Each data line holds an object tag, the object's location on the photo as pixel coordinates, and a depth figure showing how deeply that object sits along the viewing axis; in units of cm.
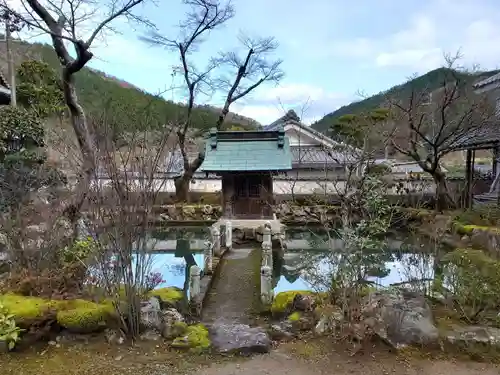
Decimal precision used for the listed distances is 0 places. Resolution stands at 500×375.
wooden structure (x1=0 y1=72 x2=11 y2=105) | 1262
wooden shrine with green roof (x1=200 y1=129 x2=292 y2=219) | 1261
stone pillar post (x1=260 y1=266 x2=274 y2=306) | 604
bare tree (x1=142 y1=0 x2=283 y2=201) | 1695
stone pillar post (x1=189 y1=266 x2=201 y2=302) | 578
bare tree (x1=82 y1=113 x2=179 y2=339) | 422
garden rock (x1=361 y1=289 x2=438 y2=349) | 415
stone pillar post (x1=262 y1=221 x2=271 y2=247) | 930
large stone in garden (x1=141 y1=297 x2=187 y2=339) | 438
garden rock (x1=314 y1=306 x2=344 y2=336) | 436
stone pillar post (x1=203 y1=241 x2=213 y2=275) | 767
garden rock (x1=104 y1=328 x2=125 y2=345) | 424
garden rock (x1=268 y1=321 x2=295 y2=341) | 446
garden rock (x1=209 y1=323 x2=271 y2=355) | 413
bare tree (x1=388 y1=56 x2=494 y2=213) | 1269
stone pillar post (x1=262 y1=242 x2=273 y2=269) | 793
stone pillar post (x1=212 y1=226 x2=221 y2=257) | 933
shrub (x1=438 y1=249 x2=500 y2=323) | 445
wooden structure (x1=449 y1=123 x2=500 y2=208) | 1105
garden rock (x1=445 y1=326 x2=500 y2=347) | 402
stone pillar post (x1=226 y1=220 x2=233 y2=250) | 1070
